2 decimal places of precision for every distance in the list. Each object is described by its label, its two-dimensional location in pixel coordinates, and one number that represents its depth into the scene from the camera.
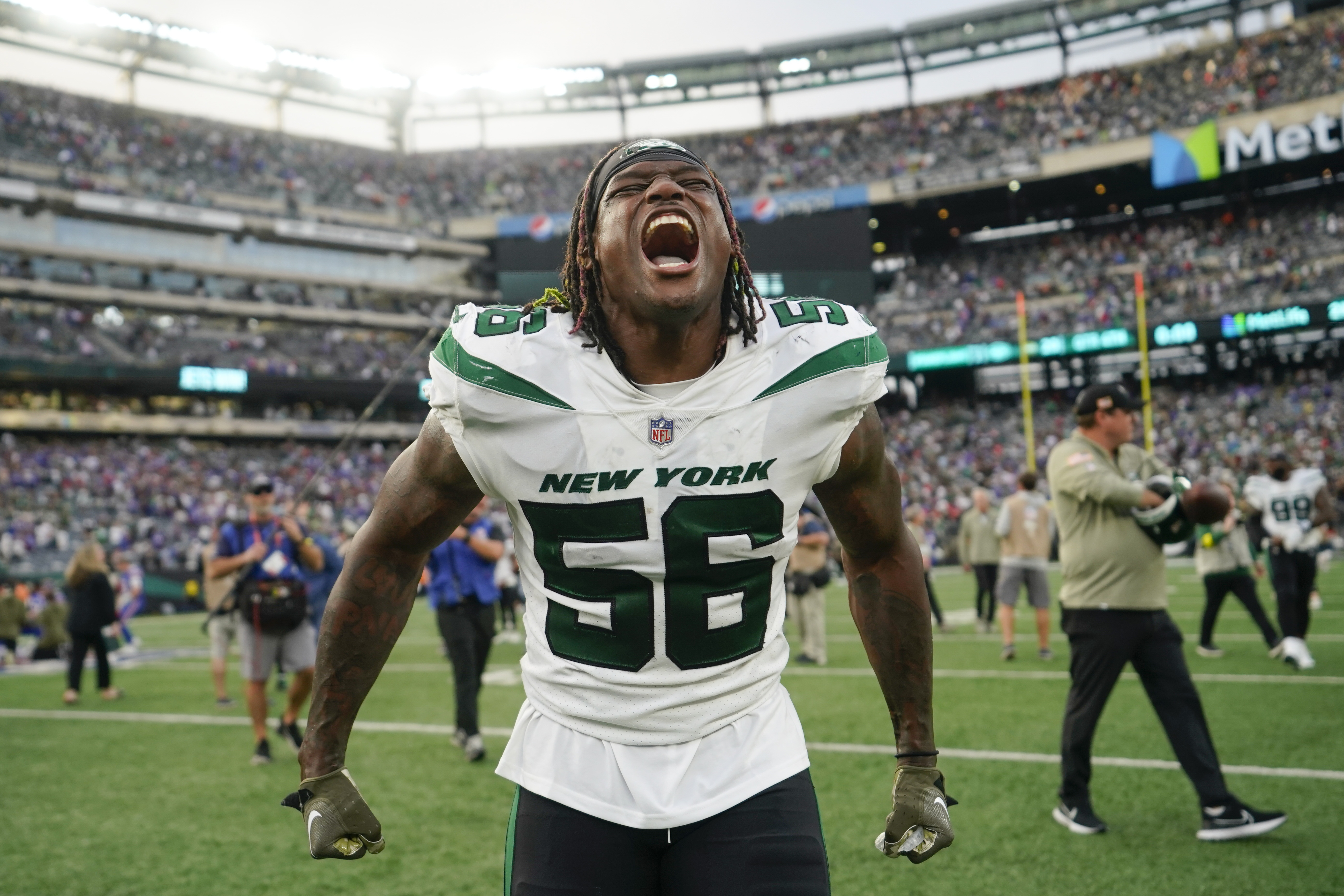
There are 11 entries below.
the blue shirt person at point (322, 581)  9.48
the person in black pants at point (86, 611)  10.36
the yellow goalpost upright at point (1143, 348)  26.72
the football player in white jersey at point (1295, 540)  8.79
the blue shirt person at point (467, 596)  7.06
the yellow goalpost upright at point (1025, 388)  27.84
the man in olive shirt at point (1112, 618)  4.60
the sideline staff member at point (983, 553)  12.12
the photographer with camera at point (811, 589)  10.30
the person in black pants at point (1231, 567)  9.02
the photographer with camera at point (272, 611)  7.16
